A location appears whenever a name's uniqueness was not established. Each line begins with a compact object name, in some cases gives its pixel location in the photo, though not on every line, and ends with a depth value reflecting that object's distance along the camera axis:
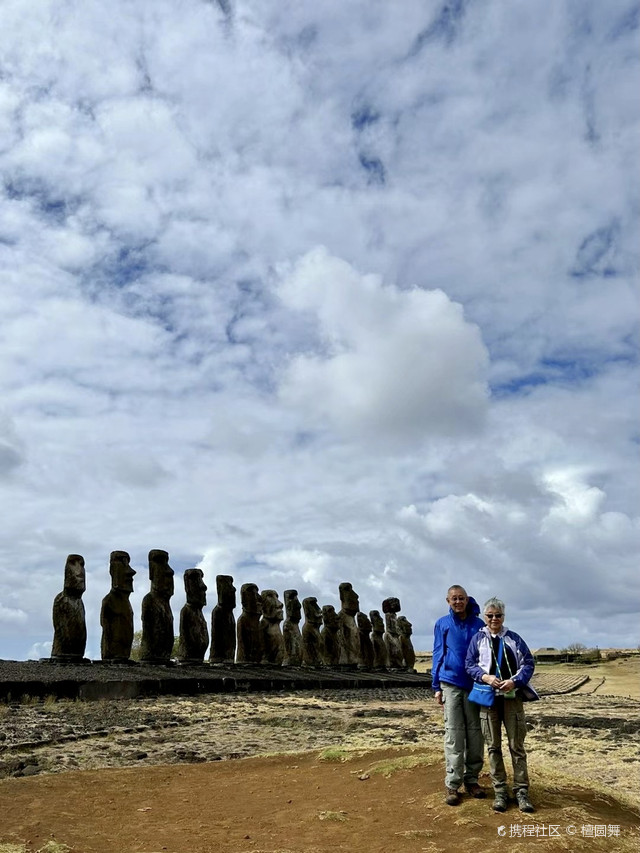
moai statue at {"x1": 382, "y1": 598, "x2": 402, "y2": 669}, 38.19
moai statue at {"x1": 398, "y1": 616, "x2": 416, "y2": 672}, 40.44
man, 6.12
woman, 5.82
